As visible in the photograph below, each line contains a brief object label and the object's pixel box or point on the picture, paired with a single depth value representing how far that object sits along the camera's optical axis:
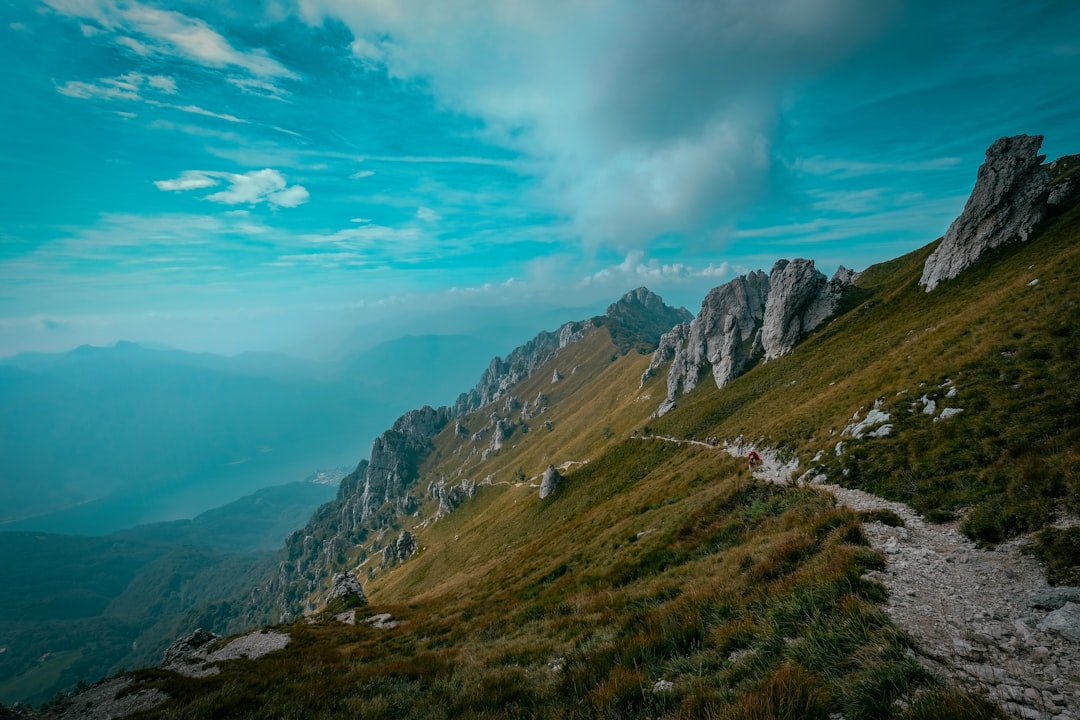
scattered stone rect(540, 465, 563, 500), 77.12
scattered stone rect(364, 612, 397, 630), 29.46
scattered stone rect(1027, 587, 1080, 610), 7.02
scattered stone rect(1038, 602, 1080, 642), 6.16
